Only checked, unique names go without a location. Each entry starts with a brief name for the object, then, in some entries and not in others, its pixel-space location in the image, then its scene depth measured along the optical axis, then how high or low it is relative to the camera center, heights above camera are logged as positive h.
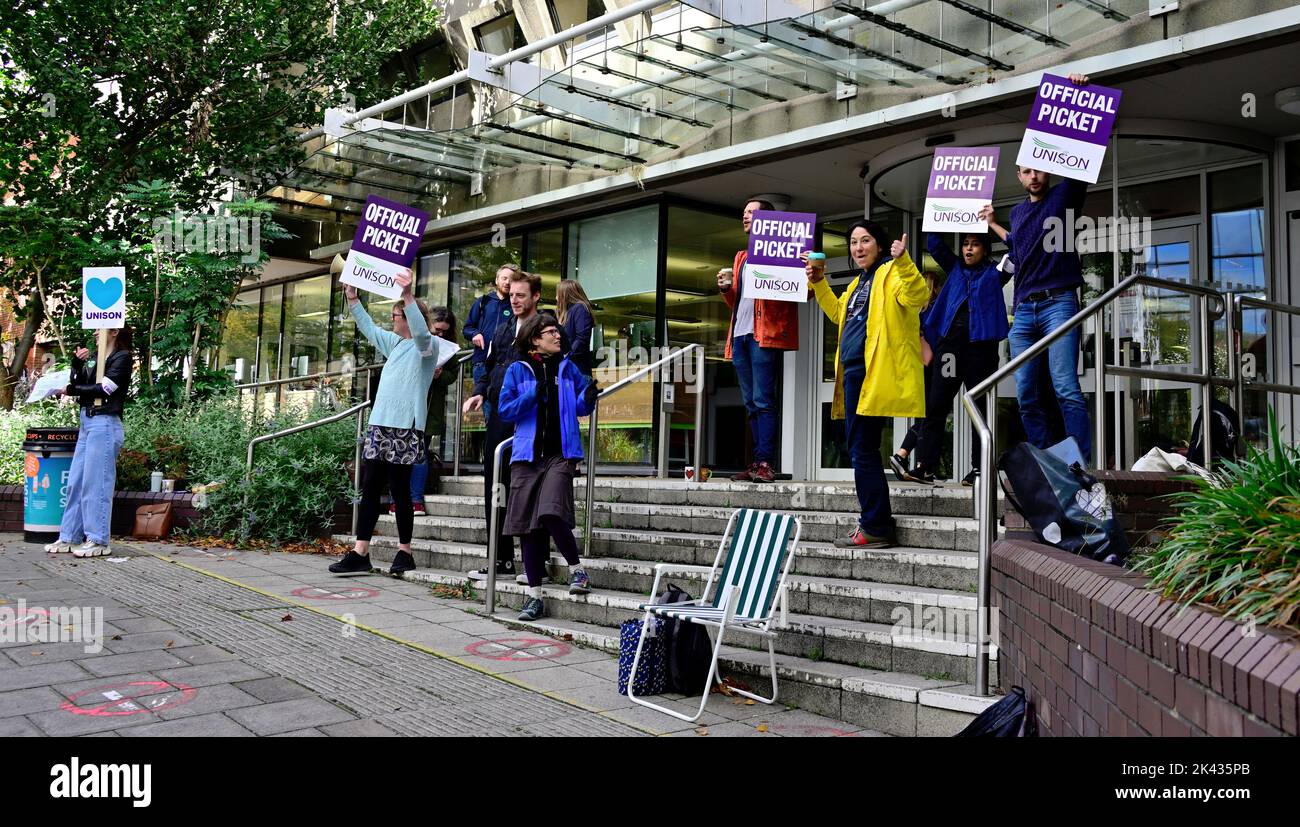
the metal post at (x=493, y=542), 6.83 -0.50
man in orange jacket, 8.12 +0.90
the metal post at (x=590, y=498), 7.46 -0.22
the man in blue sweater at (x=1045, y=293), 5.98 +1.07
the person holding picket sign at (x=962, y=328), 6.99 +0.99
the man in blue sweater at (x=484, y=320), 8.49 +1.18
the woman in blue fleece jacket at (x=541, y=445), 6.41 +0.13
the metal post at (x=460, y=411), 10.81 +0.55
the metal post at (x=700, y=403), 9.12 +0.57
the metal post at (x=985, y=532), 4.48 -0.26
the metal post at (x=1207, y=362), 6.10 +0.69
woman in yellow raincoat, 6.12 +0.69
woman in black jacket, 8.67 +0.15
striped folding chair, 4.85 -0.54
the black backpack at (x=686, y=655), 5.11 -0.90
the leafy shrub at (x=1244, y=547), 2.52 -0.18
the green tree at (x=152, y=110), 13.76 +4.91
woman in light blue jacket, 7.93 +0.36
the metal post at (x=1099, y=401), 5.94 +0.43
